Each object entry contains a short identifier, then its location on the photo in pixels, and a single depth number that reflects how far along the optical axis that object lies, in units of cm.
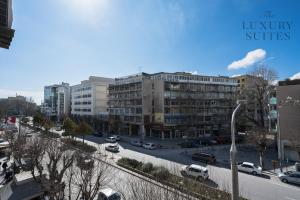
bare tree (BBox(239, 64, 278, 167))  4397
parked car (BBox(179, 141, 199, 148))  4672
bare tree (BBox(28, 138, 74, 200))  1317
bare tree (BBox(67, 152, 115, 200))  1305
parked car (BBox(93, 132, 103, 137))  6293
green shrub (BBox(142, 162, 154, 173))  2453
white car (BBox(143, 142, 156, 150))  4466
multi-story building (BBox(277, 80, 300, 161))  3472
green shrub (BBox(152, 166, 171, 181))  1457
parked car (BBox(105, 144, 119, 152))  4073
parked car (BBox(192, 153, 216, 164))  3258
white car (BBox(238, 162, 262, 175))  2712
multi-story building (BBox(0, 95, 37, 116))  13520
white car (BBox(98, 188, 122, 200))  1609
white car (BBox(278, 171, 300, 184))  2366
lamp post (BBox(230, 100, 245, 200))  691
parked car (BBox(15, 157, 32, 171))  2245
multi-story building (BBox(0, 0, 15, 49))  529
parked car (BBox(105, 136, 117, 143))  5186
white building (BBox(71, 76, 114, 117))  8319
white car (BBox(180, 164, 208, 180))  2316
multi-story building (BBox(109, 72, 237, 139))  5803
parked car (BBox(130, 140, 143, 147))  4773
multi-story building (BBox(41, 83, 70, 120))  11325
